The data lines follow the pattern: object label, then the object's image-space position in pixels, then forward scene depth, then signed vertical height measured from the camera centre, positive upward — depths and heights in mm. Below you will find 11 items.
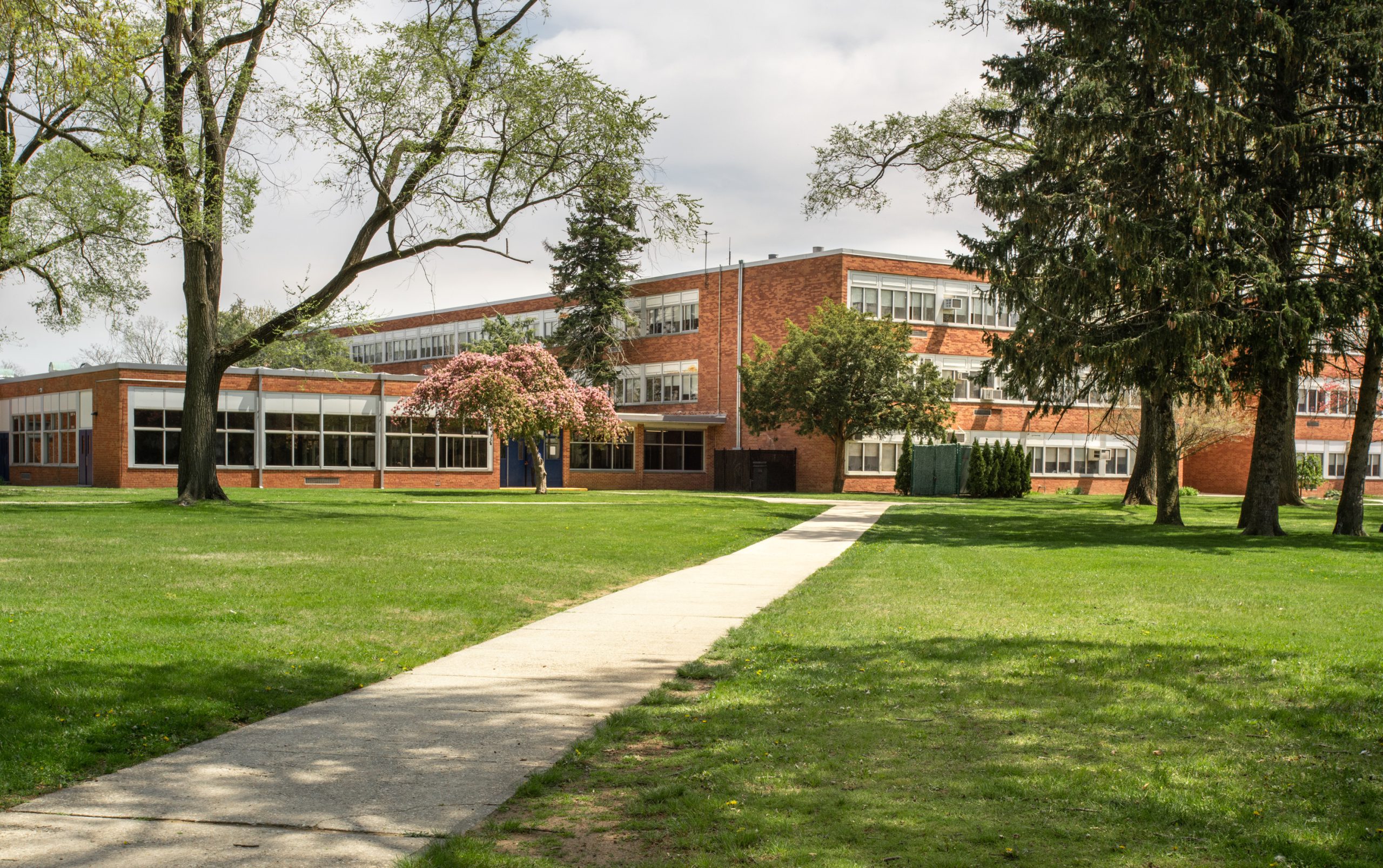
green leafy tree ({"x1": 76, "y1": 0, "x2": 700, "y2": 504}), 23547 +6752
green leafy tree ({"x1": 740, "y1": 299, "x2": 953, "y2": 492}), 45781 +2544
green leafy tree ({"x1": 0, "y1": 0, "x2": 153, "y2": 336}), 24734 +5620
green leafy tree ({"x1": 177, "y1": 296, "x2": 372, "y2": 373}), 25500 +4275
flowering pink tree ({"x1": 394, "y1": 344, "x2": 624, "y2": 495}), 39125 +1601
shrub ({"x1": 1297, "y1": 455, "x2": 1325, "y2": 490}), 54531 -1329
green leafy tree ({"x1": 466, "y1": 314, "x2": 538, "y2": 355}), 59688 +6052
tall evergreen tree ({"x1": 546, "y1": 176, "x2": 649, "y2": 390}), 54469 +7600
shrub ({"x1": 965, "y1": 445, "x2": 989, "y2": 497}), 46062 -1259
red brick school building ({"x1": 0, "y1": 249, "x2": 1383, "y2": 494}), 43438 +974
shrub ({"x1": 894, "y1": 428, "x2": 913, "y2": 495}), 48094 -1279
